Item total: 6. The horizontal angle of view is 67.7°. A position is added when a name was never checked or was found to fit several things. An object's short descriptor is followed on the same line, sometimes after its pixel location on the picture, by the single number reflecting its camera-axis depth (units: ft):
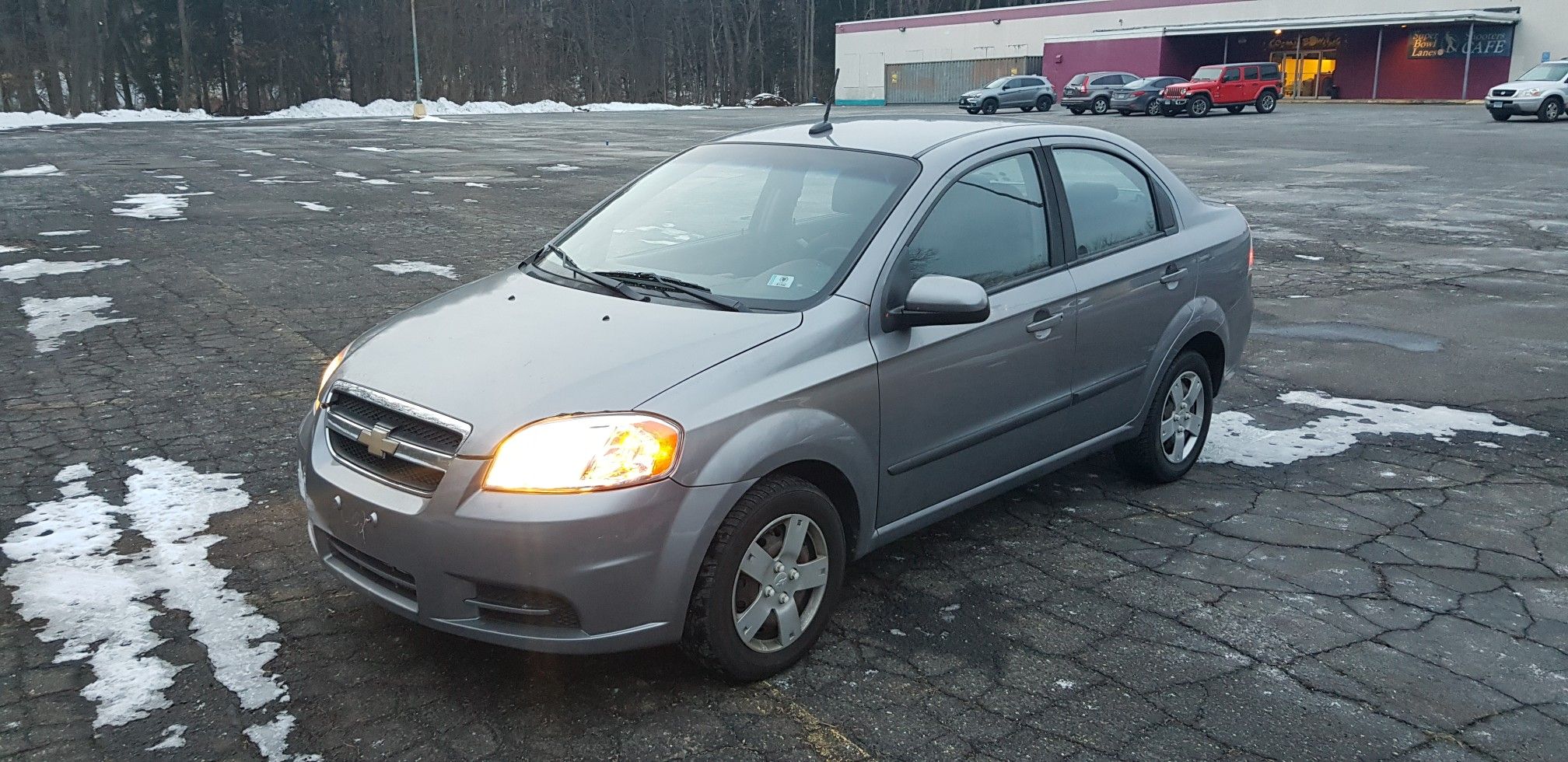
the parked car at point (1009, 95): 154.10
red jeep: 138.92
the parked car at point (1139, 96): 143.13
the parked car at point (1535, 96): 111.65
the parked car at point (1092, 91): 147.84
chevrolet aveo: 10.27
